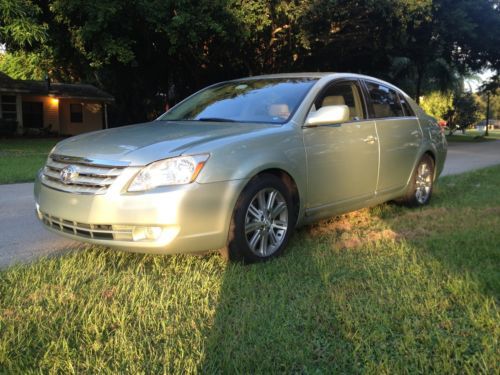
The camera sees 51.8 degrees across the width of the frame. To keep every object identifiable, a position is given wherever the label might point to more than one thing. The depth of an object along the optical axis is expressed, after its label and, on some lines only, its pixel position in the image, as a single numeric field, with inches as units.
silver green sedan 144.9
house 1082.1
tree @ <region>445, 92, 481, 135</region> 1465.3
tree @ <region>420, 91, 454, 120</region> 1533.0
